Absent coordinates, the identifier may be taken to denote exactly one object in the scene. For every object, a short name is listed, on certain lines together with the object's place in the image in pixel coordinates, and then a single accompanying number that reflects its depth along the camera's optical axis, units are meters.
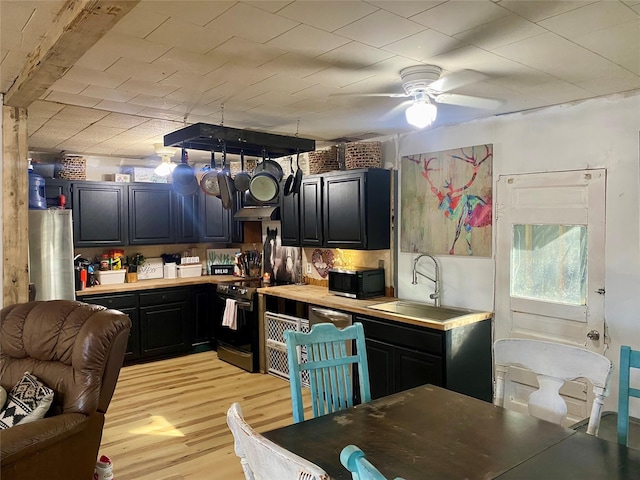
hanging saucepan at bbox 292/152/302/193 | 3.68
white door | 3.15
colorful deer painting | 3.77
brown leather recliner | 2.13
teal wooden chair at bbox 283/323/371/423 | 2.21
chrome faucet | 4.11
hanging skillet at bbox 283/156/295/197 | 3.76
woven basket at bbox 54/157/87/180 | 5.27
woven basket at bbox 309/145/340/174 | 4.86
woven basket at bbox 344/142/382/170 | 4.42
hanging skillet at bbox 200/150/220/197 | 3.70
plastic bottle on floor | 2.58
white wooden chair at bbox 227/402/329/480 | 0.91
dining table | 1.51
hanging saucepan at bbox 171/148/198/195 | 3.55
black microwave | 4.34
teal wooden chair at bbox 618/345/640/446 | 1.83
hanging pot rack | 3.20
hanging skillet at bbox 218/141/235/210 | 3.45
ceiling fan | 2.56
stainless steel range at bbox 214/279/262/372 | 5.03
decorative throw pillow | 2.25
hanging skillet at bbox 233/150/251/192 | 3.62
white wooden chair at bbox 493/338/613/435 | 1.89
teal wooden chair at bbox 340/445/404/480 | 0.88
